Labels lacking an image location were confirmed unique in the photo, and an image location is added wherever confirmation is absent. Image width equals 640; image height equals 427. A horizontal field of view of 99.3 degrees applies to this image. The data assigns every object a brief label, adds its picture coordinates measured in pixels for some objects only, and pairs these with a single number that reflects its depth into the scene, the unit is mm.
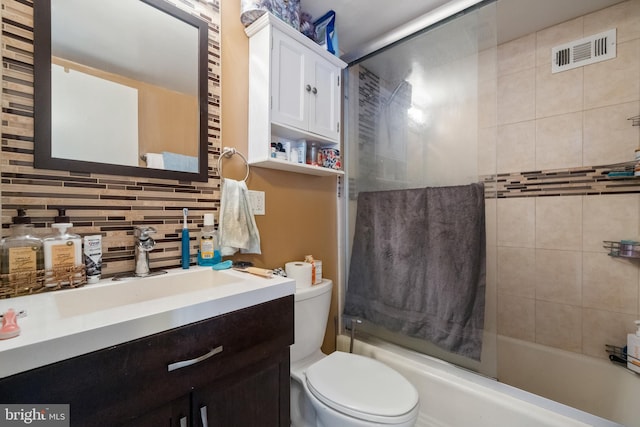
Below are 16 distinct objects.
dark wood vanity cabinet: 483
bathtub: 1101
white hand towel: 1178
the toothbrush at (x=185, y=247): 1065
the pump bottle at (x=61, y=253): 763
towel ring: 1218
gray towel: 1337
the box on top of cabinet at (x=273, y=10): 1229
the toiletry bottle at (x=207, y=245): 1105
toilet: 962
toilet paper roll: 1401
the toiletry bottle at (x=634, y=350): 1359
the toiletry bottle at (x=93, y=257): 841
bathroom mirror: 825
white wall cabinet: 1261
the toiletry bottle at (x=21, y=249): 708
